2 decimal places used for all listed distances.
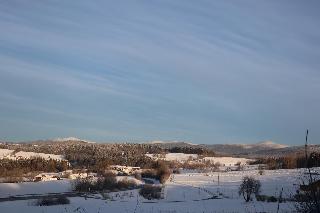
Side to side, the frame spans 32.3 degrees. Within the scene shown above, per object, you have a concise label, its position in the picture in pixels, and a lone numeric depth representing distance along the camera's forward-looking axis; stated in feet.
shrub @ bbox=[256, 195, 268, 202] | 93.70
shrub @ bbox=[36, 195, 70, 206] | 82.58
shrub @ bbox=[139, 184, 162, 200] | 97.21
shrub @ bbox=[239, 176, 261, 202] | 94.25
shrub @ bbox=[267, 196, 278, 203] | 91.81
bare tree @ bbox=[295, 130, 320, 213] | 26.14
